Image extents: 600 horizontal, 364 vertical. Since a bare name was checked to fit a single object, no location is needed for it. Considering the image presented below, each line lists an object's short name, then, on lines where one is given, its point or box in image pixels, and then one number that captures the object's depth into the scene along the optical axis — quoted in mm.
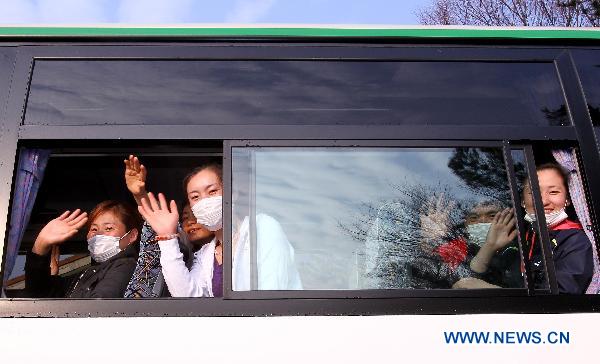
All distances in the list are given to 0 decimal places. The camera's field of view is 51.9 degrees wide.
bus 3068
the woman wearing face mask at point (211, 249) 3082
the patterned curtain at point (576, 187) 3271
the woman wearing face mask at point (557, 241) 3130
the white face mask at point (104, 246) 3973
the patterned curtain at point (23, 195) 3133
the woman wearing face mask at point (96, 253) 3488
